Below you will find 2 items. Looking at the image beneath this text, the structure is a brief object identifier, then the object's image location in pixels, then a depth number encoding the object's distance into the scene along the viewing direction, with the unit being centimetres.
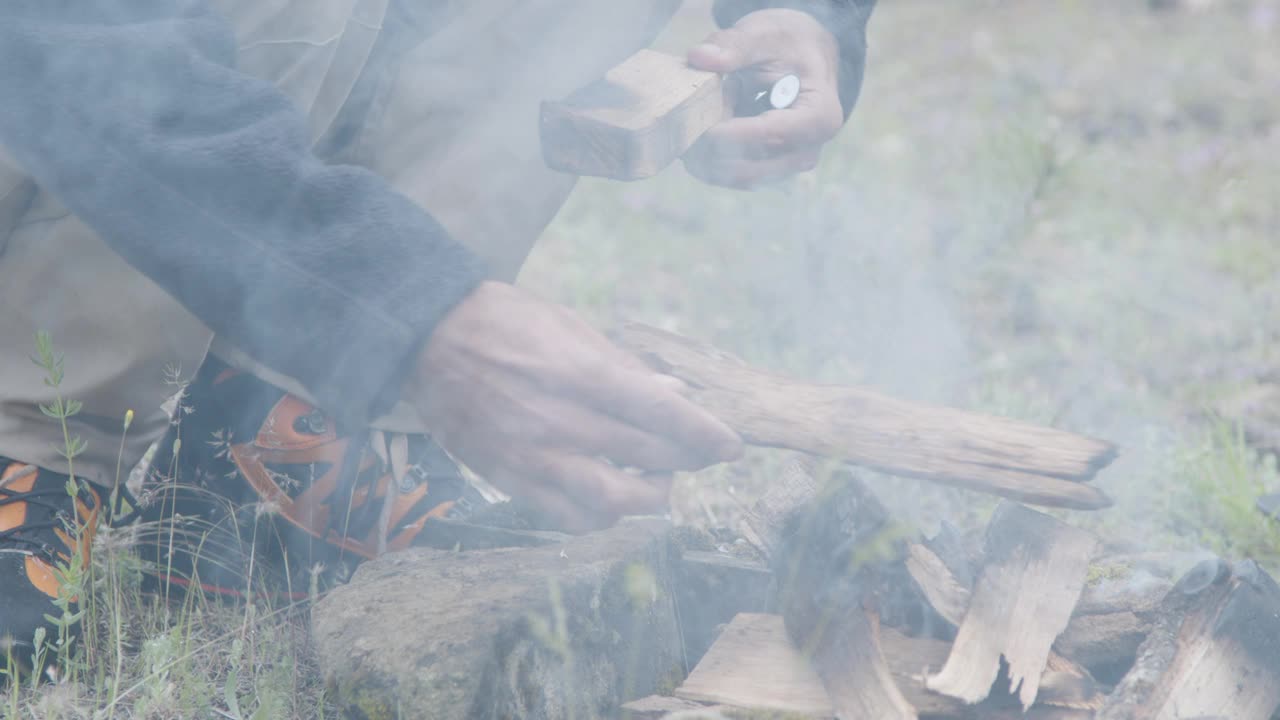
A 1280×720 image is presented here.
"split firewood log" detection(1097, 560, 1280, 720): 142
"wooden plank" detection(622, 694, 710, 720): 141
